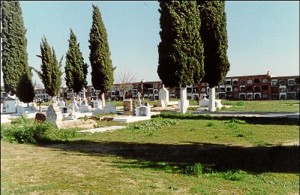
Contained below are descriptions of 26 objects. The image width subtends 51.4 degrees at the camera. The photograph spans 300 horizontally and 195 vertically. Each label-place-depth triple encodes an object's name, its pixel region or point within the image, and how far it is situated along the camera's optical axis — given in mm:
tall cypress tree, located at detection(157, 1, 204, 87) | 25219
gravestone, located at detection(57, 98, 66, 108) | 40312
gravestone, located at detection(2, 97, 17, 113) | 39969
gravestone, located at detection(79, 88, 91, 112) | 35125
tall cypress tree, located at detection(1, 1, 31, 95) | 30312
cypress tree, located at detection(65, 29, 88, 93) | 38531
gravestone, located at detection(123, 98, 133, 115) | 27861
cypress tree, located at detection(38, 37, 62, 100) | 35656
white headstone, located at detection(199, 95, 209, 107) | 37094
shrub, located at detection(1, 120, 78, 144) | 13703
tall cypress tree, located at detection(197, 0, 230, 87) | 29016
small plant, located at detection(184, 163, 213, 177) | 8289
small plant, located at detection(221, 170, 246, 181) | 7840
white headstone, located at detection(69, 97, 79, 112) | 33872
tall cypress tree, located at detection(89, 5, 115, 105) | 35531
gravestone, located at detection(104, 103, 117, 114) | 30517
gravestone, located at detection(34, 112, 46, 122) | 20492
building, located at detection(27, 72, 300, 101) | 80062
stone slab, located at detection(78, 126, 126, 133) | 17258
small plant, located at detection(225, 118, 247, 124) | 19828
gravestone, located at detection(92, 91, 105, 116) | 30709
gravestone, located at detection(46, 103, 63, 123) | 19677
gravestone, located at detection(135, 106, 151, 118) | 24758
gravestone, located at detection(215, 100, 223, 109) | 34438
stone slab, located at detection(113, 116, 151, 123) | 22039
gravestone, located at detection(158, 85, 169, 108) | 39925
